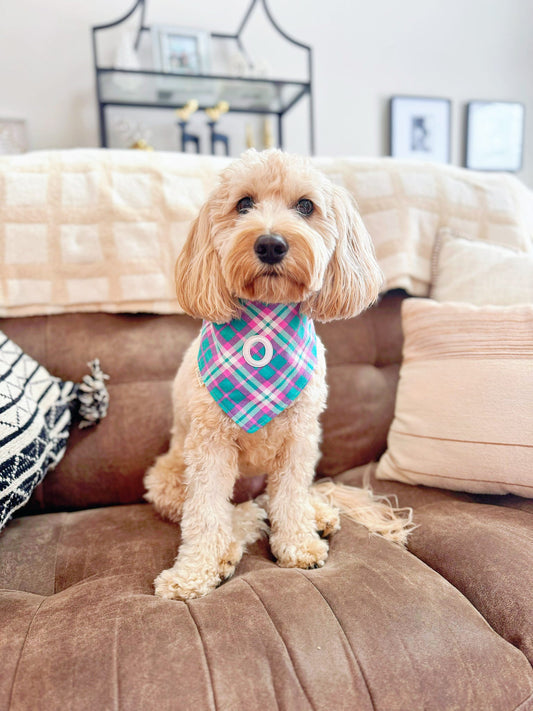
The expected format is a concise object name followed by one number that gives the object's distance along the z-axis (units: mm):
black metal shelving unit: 2879
